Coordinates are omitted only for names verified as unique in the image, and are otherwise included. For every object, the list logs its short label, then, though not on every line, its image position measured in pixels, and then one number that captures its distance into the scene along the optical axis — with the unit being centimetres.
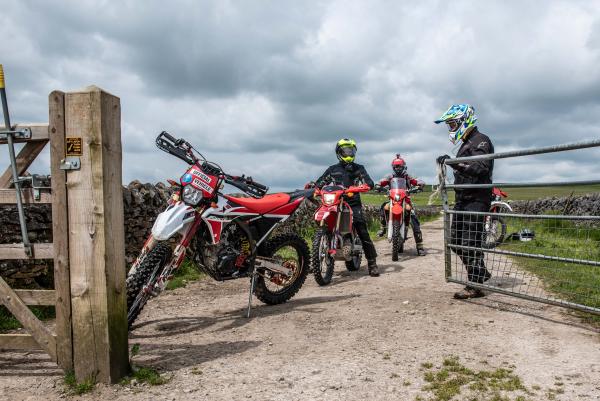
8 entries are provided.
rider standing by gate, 596
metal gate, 499
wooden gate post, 344
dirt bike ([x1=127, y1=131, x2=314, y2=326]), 464
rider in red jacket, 1054
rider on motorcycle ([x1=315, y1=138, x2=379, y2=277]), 820
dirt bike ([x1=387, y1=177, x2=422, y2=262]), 948
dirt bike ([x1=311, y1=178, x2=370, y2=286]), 726
